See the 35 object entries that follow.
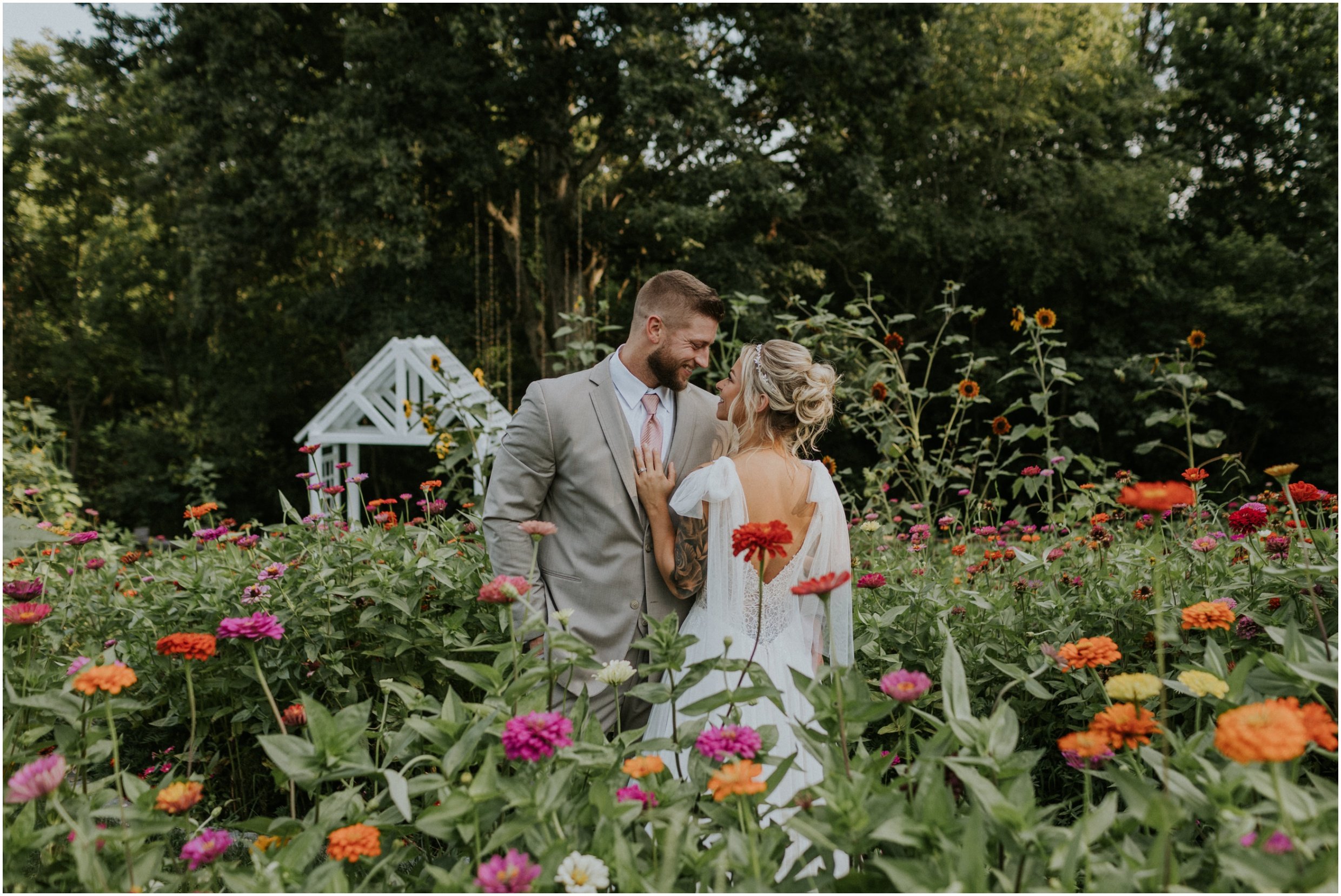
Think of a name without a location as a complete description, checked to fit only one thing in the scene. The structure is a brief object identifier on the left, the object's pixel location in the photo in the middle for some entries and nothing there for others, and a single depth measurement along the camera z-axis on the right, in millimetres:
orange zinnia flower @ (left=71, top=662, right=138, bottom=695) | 1121
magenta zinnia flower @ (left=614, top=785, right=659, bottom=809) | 1112
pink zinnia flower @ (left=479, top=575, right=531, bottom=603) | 1274
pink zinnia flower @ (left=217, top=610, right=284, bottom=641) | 1356
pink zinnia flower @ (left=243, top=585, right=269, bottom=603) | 2156
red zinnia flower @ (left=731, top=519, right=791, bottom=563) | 1300
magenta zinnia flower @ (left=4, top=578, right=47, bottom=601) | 1509
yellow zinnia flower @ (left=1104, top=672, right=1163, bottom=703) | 1063
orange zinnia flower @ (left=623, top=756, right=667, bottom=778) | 1083
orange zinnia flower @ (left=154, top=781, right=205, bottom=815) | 1126
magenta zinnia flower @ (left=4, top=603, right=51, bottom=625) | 1327
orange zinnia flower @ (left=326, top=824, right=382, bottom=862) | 1023
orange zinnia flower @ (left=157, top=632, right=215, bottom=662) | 1258
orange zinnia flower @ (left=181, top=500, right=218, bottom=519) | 2650
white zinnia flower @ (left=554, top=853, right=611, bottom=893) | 988
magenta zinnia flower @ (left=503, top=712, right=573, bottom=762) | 1069
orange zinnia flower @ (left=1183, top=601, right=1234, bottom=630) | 1361
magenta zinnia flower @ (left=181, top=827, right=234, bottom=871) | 1096
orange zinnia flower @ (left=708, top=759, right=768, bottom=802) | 986
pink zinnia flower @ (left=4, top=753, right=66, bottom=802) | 1071
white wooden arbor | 3717
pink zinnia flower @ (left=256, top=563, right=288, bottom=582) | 2166
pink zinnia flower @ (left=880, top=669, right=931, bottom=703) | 1101
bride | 1910
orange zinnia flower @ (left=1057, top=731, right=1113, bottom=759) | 1031
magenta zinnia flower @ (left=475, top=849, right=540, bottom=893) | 952
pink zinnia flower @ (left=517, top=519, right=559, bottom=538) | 1479
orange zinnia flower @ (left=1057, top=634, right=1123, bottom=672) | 1261
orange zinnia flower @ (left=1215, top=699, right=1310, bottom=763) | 837
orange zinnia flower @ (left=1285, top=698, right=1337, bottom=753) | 912
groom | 1958
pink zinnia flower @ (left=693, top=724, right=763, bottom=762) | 1134
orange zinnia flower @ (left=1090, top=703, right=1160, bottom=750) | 1049
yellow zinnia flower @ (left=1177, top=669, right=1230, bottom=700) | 1171
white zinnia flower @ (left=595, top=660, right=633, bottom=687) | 1319
